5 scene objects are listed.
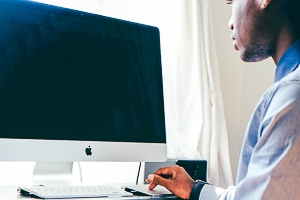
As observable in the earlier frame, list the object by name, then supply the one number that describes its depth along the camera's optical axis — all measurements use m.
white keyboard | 1.10
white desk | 1.10
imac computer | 1.19
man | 0.81
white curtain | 1.86
